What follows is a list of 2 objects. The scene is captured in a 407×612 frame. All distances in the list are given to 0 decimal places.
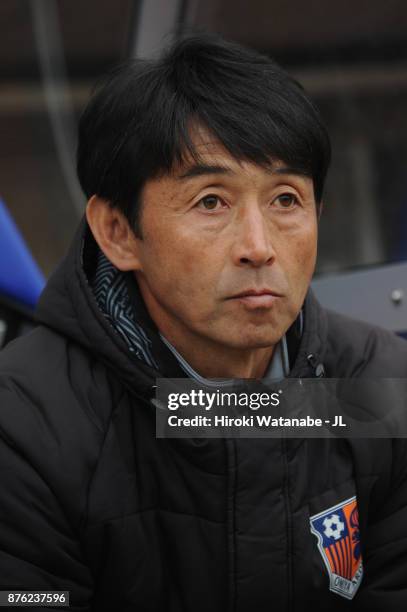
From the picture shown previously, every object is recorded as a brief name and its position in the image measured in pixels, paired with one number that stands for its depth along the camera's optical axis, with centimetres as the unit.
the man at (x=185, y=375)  469
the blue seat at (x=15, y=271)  502
